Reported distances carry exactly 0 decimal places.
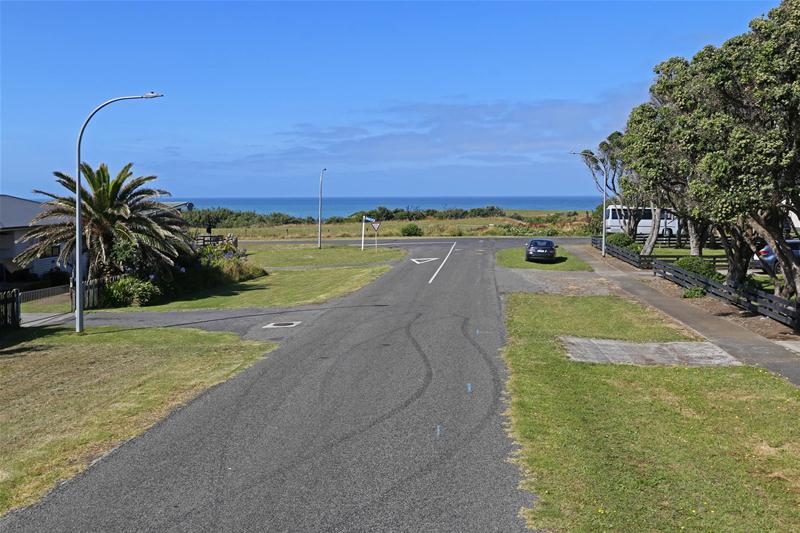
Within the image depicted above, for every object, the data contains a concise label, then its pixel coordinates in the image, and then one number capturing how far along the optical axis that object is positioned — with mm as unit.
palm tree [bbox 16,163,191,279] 29500
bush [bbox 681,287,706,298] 27750
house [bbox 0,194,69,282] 33406
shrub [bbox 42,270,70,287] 34594
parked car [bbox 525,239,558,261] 43156
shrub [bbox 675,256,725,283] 28775
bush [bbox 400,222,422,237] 75331
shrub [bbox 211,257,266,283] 36369
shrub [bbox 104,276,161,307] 28953
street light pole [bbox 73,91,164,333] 20875
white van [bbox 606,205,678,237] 59500
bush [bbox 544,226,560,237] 72881
